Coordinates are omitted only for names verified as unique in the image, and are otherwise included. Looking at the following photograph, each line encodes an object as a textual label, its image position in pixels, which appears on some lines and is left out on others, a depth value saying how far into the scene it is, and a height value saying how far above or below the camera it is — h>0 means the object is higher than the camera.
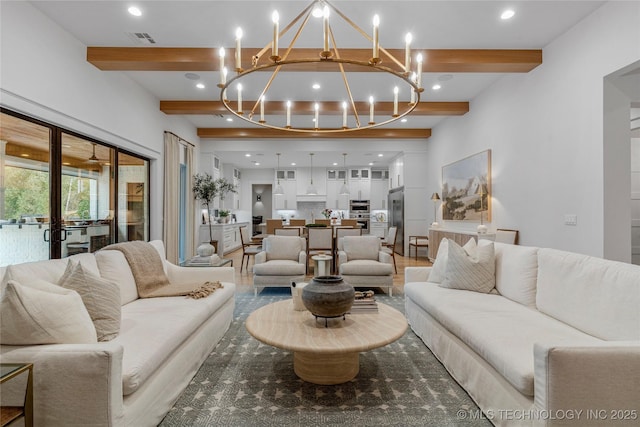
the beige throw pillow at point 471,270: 2.88 -0.51
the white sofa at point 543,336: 1.33 -0.71
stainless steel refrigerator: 8.27 +0.03
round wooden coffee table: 1.85 -0.77
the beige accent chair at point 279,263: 4.50 -0.72
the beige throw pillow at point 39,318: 1.41 -0.49
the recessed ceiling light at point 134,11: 3.05 +1.99
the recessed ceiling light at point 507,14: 3.12 +2.02
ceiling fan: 4.17 +0.74
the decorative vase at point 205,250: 3.97 -0.46
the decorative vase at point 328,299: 2.08 -0.56
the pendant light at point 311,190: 10.12 +0.80
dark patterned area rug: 1.79 -1.16
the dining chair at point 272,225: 6.99 -0.24
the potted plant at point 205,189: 7.20 +0.57
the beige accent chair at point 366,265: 4.50 -0.72
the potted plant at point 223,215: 8.33 -0.03
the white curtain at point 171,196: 5.82 +0.32
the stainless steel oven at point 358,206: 10.54 +0.28
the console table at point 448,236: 5.01 -0.38
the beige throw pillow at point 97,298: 1.78 -0.49
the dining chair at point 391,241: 6.12 -0.51
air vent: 3.53 +2.01
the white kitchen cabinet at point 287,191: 10.97 +0.81
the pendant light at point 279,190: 10.03 +0.77
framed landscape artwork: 5.31 +0.50
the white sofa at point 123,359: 1.37 -0.75
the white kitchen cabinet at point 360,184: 10.58 +1.03
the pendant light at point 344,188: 9.45 +0.84
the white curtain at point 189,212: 6.88 +0.04
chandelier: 1.60 +1.93
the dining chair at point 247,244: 5.91 -0.66
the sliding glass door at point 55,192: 2.98 +0.25
